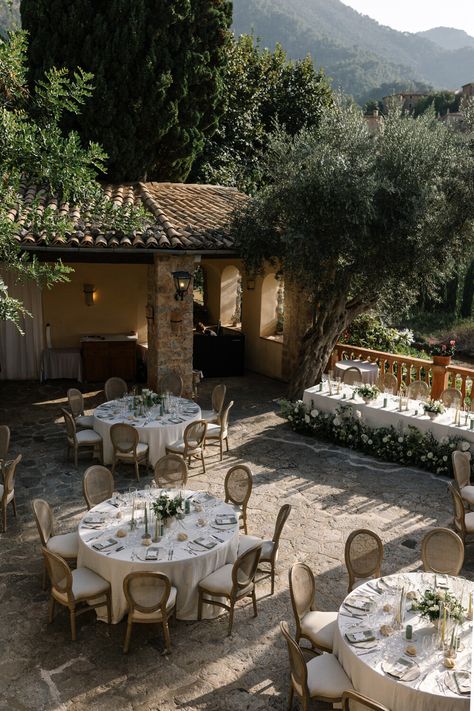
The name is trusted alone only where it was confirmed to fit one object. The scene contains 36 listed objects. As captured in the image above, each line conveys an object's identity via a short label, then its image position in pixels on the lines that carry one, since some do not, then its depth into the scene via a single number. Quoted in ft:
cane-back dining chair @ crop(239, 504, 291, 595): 24.21
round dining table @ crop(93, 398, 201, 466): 35.29
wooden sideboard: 54.13
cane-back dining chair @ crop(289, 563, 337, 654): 19.72
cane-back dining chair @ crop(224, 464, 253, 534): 27.40
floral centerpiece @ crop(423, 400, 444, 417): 36.81
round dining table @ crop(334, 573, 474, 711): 16.15
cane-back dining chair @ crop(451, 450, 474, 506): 29.49
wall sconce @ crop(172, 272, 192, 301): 42.96
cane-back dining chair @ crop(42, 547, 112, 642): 21.04
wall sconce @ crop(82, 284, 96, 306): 55.21
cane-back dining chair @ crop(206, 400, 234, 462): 37.50
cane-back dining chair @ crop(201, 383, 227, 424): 39.81
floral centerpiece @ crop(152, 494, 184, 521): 23.75
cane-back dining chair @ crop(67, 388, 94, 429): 38.17
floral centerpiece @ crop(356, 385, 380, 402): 39.70
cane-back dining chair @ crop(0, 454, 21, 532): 28.73
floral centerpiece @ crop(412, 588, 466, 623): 18.24
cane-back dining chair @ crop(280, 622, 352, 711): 17.01
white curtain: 53.11
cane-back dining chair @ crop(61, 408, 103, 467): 35.70
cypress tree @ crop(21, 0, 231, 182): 53.47
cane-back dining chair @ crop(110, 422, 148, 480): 33.47
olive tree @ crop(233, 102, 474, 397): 39.40
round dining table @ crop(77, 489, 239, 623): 21.94
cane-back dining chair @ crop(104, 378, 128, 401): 42.11
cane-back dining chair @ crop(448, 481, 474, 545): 26.96
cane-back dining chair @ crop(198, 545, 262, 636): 21.70
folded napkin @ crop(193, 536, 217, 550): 22.83
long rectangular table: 36.09
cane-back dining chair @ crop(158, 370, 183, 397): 43.68
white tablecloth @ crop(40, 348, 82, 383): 54.44
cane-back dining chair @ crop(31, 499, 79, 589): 23.98
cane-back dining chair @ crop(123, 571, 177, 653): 20.18
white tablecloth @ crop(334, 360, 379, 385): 46.75
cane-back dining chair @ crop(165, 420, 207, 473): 34.42
